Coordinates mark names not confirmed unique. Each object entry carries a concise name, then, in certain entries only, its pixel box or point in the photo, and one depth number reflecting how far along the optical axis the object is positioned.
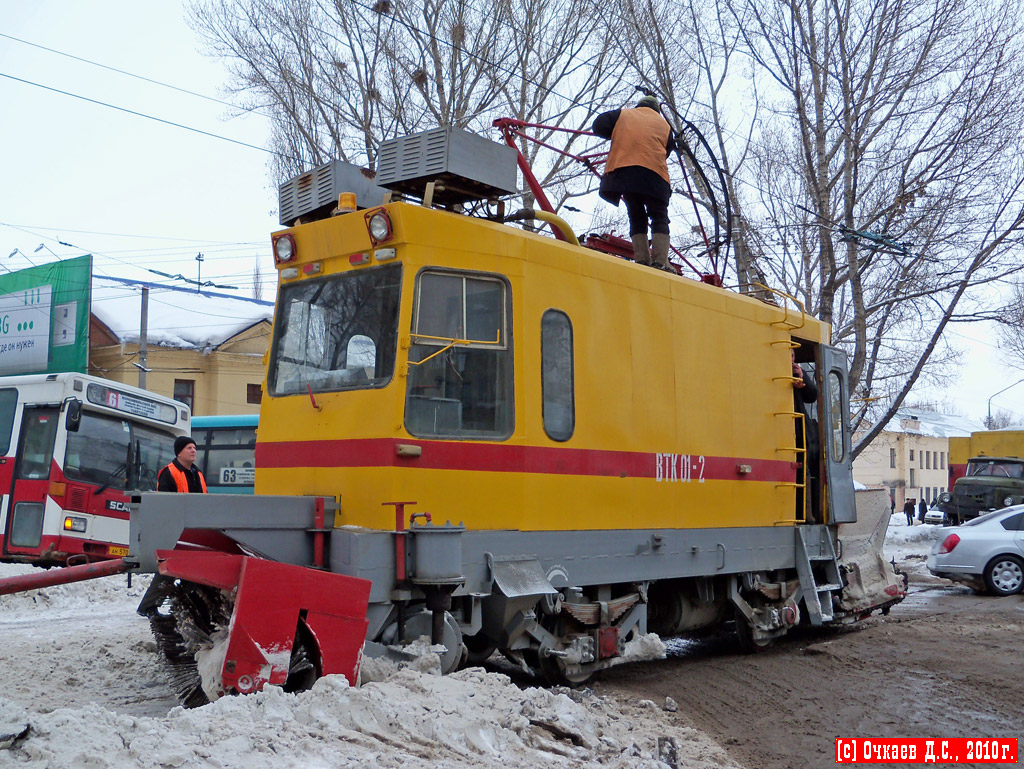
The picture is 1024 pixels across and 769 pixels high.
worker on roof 9.59
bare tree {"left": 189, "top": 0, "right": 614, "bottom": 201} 21.09
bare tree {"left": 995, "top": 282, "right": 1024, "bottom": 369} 19.06
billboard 30.41
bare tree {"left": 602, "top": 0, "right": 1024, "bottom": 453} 18.42
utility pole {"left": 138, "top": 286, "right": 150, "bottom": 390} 29.93
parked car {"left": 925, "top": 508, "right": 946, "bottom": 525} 37.05
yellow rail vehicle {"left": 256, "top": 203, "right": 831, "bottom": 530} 6.66
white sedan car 15.95
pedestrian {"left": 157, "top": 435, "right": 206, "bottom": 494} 8.32
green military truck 28.00
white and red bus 15.69
